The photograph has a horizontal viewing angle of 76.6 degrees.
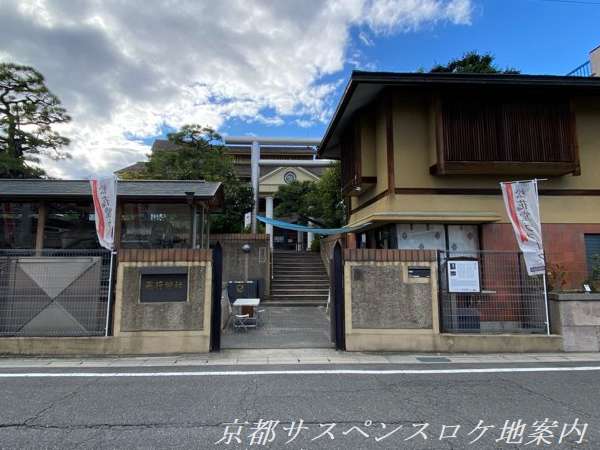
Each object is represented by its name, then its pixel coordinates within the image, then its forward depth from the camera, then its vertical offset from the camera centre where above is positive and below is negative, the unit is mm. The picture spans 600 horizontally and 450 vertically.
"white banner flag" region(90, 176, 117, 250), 7203 +1192
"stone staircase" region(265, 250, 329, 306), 14062 -407
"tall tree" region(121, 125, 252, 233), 17312 +4758
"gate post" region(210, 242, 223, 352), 6980 -611
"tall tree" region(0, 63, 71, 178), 18256 +7474
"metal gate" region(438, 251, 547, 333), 7195 -566
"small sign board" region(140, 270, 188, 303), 6879 -332
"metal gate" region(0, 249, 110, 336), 6742 -458
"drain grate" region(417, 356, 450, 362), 6527 -1533
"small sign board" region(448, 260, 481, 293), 7277 -110
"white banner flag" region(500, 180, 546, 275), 7371 +1032
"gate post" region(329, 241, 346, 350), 7121 -583
